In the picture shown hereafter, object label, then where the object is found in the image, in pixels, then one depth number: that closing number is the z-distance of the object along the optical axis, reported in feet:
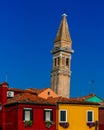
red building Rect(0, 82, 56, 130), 87.26
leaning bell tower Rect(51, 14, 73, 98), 241.47
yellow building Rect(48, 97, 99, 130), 91.83
